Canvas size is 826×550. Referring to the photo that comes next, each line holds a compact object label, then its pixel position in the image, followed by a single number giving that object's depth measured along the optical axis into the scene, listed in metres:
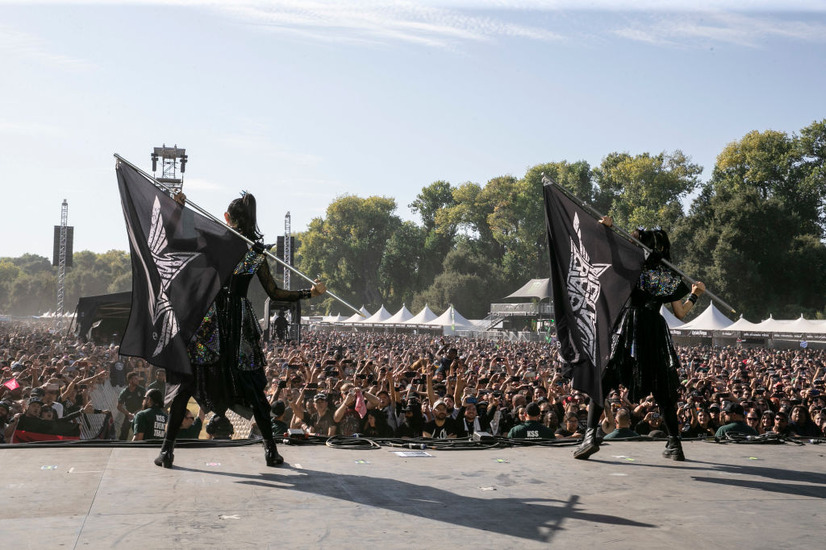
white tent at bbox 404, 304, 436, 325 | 48.25
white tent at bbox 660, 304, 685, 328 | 37.97
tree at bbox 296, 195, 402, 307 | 93.25
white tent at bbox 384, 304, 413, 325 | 51.62
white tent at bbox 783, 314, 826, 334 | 32.12
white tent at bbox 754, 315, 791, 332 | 33.94
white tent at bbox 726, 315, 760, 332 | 33.47
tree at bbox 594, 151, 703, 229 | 62.12
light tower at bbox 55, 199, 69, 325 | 41.50
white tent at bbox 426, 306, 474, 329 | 44.33
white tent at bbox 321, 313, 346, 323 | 64.31
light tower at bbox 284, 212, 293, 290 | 37.53
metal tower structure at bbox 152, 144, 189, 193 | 36.47
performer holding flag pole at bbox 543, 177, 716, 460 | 5.39
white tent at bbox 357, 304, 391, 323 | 54.47
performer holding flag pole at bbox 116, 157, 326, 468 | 4.93
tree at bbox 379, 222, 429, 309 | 89.25
